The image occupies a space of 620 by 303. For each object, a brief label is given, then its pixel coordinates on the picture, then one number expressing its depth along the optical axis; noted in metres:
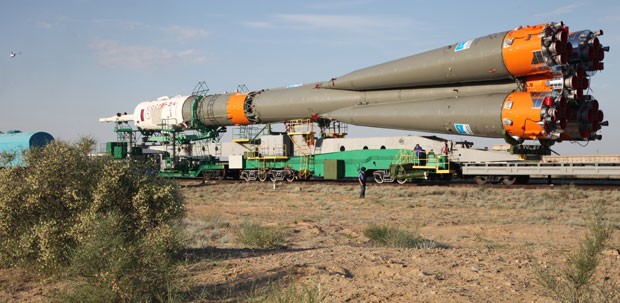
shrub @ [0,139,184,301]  8.58
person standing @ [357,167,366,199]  25.47
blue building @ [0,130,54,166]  39.42
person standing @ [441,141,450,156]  28.92
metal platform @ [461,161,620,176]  25.64
